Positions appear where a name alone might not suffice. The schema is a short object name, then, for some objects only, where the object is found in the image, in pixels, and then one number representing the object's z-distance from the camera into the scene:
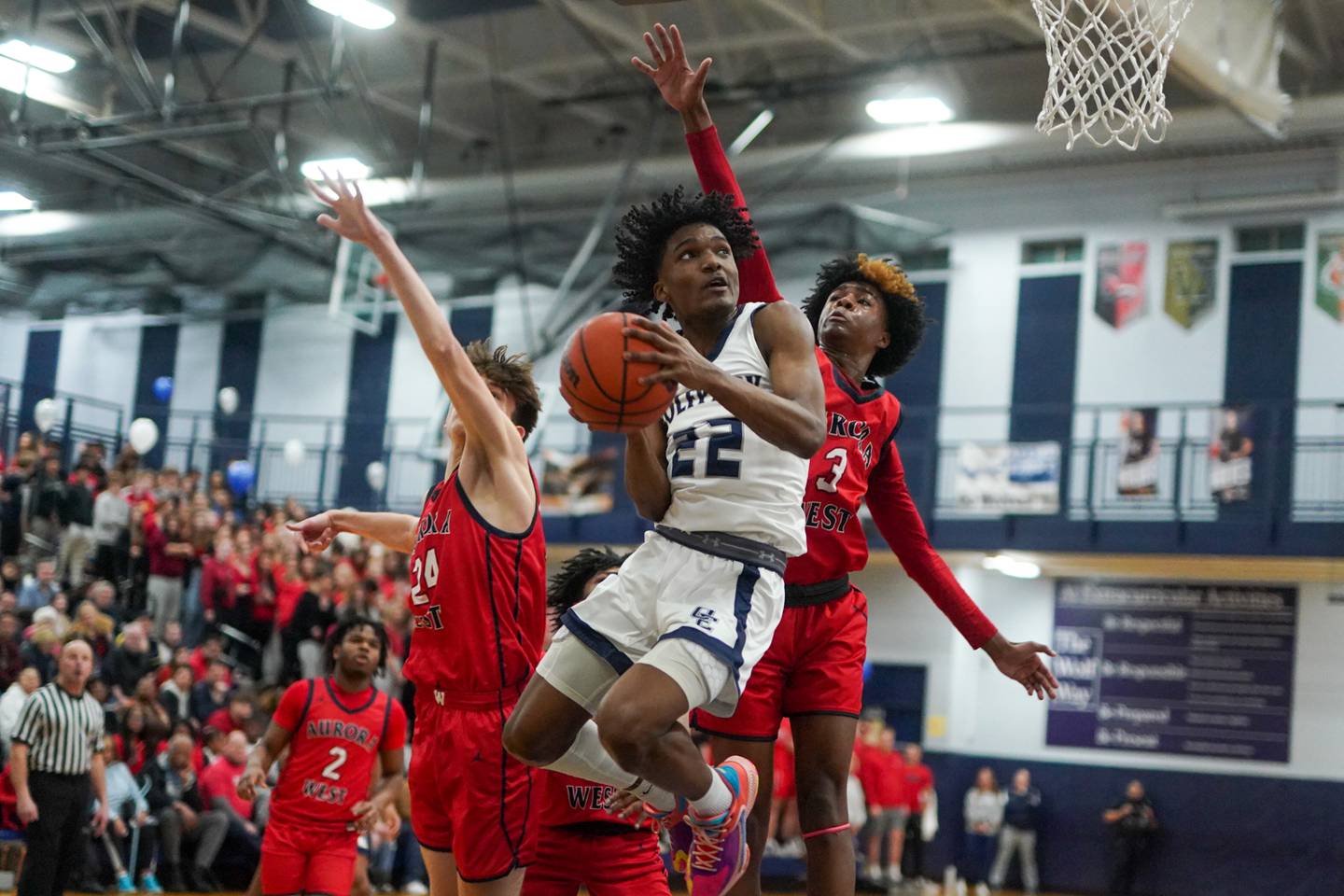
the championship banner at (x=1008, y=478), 19.19
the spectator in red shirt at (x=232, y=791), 13.27
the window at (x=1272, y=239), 19.77
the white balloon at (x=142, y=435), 21.14
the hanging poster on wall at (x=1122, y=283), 20.62
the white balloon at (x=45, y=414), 20.47
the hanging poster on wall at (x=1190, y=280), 20.22
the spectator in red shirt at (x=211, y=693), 14.73
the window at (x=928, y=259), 22.06
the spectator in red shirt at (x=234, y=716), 14.12
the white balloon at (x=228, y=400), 25.50
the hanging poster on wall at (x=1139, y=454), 18.91
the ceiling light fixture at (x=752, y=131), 19.69
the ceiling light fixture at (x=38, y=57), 17.56
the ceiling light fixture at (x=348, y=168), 21.91
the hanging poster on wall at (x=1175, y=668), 19.09
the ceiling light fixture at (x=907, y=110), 18.44
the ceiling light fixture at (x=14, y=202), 20.98
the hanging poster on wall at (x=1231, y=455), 18.41
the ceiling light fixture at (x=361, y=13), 15.48
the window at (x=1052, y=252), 21.33
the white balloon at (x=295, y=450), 23.39
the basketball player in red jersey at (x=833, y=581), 5.12
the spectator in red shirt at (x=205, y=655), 15.81
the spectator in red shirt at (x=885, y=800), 18.91
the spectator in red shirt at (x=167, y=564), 17.52
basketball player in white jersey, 4.14
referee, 9.51
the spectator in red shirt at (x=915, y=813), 19.45
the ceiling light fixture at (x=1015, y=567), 20.38
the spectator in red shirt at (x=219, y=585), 17.23
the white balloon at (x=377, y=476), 23.02
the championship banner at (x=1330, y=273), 19.41
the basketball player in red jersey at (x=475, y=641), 5.01
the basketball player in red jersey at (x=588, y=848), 5.31
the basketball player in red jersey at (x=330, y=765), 7.10
